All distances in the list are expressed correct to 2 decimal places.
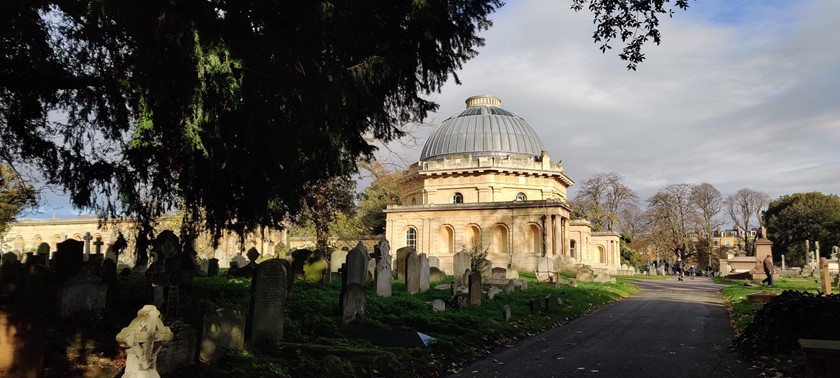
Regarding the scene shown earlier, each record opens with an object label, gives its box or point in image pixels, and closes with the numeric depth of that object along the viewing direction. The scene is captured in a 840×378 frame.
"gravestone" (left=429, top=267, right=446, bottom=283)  19.67
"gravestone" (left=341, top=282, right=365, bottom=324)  9.98
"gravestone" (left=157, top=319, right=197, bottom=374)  6.40
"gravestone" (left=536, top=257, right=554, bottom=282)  29.59
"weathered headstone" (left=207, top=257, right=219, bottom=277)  18.62
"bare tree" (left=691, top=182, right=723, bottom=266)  64.01
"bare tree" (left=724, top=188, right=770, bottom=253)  67.25
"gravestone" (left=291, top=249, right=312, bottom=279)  18.03
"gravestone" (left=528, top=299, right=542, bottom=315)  13.92
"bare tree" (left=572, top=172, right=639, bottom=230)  59.97
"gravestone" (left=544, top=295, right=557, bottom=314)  14.51
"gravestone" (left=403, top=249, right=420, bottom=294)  15.86
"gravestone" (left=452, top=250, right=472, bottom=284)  21.03
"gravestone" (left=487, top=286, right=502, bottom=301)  15.87
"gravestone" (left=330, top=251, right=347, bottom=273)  20.36
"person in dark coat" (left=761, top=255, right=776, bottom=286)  23.99
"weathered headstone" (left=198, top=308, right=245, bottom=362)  6.90
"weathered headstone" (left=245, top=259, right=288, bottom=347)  7.95
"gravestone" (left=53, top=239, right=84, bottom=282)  12.77
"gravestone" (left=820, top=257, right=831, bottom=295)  15.35
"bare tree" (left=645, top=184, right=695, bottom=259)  63.19
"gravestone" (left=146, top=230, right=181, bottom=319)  7.01
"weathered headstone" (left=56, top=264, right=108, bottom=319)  8.40
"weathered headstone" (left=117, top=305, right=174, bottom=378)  4.89
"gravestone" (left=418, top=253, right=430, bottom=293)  16.69
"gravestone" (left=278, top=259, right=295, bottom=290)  13.10
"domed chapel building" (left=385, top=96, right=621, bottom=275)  37.81
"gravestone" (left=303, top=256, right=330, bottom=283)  17.30
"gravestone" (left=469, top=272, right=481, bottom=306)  13.98
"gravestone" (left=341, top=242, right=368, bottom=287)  12.75
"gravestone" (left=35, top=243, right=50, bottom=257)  21.64
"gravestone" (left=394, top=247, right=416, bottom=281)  20.11
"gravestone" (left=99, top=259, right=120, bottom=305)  10.22
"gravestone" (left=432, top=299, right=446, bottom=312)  12.44
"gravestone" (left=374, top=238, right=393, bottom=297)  14.29
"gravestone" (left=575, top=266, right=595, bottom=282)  28.25
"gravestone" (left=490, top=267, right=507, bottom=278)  24.31
